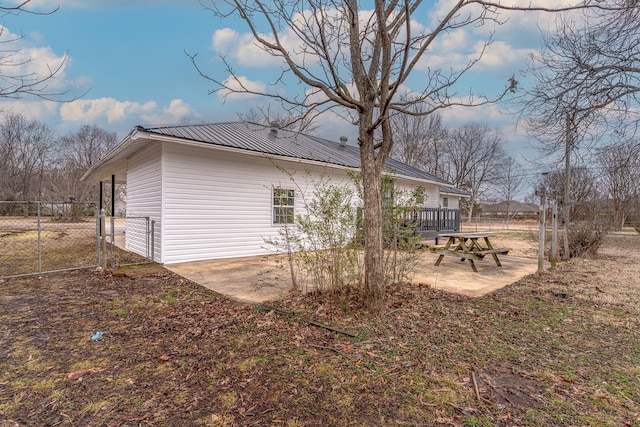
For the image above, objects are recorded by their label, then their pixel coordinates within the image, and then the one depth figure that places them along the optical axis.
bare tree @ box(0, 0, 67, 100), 2.68
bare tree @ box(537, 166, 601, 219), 8.89
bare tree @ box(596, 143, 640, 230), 6.19
